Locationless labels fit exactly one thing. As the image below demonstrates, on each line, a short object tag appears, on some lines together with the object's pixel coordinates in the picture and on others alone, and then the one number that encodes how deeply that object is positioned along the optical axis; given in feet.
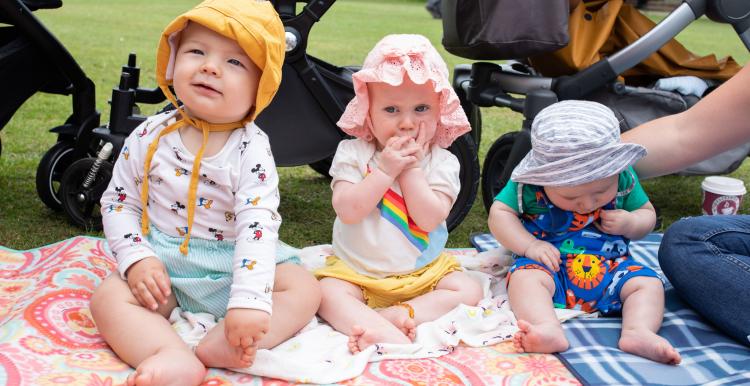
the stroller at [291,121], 7.61
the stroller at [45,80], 7.72
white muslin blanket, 5.17
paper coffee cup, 9.01
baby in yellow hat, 5.09
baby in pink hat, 6.06
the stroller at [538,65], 7.66
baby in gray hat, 6.12
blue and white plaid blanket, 5.34
